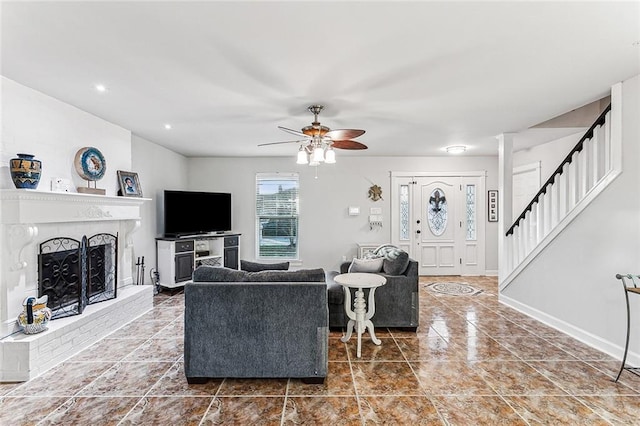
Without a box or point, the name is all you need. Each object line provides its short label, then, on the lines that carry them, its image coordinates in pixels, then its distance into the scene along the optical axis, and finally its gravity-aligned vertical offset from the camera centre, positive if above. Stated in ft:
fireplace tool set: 15.39 -2.97
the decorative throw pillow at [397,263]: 11.76 -1.99
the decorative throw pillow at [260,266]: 10.56 -1.93
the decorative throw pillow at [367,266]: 12.13 -2.17
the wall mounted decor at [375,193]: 21.18 +1.32
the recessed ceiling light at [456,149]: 17.90 +3.77
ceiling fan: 10.28 +2.63
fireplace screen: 9.98 -2.17
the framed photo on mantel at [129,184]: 13.34 +1.30
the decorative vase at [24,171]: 8.73 +1.24
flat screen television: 17.31 -0.03
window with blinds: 21.38 -0.20
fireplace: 8.52 -1.91
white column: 15.05 +0.82
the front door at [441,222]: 21.27 -0.73
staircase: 9.84 +0.72
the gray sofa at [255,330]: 7.82 -3.04
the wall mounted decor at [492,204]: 21.29 +0.52
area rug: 16.97 -4.54
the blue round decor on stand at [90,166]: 11.27 +1.80
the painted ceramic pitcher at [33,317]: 8.67 -2.99
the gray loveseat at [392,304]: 11.59 -3.52
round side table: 9.84 -3.08
